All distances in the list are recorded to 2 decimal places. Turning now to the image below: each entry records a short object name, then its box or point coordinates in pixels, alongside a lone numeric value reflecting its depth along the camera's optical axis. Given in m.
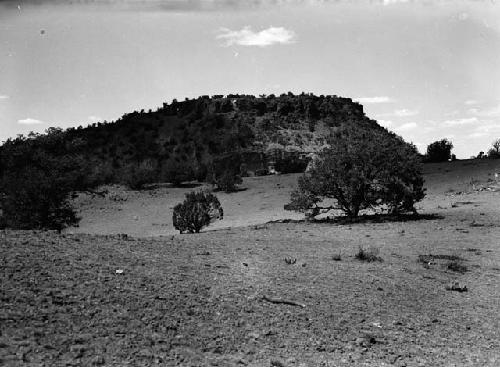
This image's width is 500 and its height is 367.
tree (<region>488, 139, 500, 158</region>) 47.31
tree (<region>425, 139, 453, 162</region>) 49.81
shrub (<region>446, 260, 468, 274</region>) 11.43
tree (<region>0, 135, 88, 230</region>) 16.31
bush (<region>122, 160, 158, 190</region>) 43.03
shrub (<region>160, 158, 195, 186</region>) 44.72
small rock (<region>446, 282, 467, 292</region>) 10.02
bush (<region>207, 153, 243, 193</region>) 41.06
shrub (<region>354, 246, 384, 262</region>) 11.71
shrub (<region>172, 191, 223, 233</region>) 19.66
